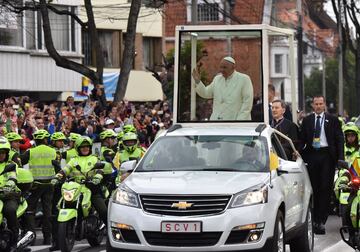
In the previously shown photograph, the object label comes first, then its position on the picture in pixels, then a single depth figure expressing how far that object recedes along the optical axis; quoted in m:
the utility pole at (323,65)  76.19
